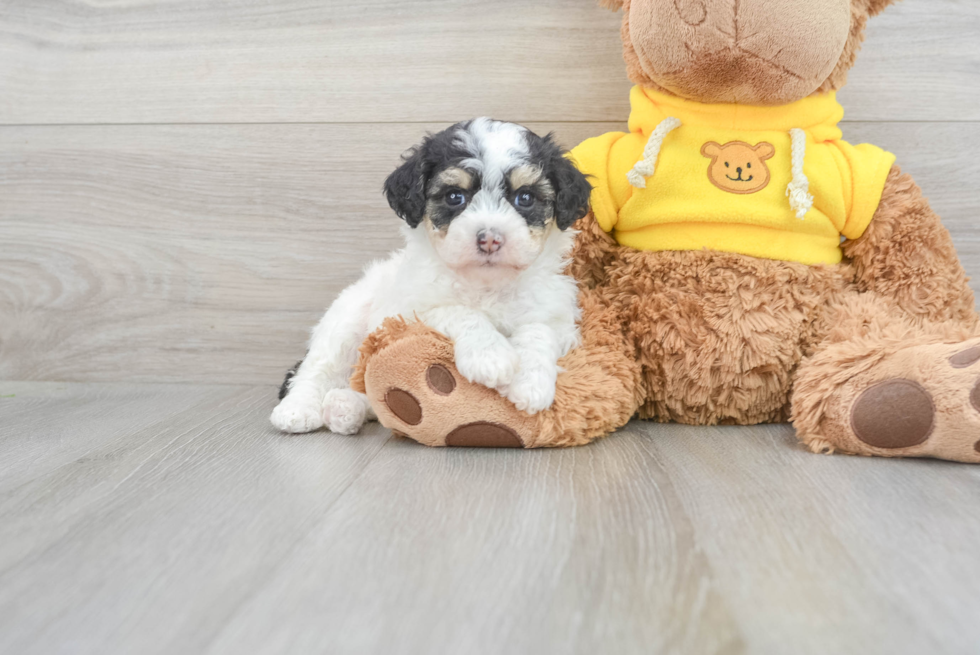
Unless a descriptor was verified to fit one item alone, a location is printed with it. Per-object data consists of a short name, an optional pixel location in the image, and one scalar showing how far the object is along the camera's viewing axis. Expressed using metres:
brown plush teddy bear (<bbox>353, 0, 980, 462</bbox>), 0.53
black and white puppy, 0.53
